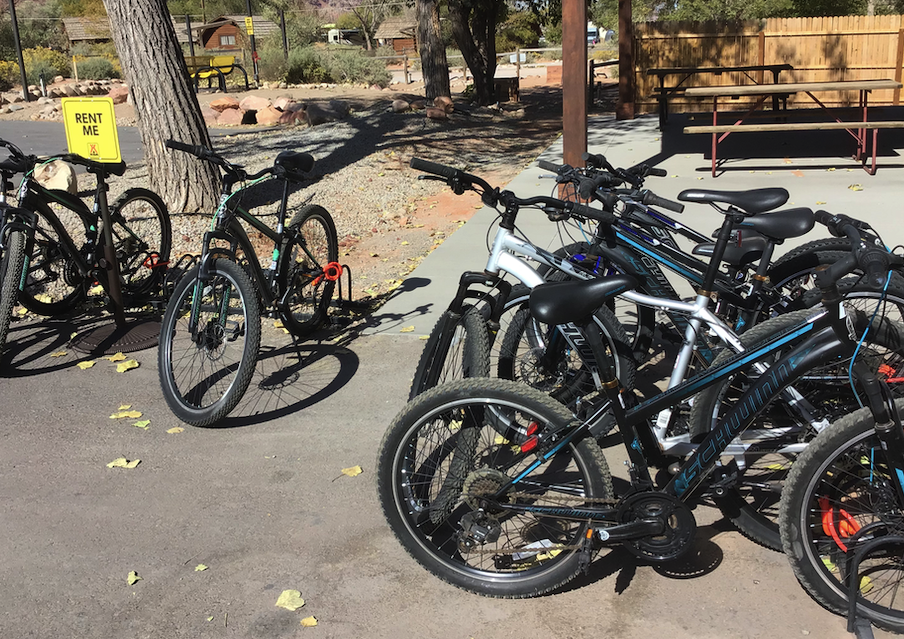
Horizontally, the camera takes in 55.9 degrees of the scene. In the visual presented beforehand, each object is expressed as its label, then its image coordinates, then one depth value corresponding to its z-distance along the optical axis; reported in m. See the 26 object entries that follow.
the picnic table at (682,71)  12.95
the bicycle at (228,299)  4.27
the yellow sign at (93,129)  5.73
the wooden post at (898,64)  13.91
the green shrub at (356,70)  29.42
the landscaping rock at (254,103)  18.53
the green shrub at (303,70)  29.55
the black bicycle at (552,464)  2.69
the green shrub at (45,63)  30.50
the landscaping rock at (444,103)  15.83
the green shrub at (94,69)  31.98
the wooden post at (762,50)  15.37
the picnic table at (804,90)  9.30
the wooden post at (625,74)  15.38
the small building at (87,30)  45.09
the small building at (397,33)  64.06
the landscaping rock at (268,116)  17.83
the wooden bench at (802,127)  9.14
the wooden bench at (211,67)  27.06
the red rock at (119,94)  24.06
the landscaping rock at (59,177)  9.26
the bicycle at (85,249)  5.32
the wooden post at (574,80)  8.53
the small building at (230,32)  42.73
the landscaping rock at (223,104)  18.88
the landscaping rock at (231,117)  18.12
